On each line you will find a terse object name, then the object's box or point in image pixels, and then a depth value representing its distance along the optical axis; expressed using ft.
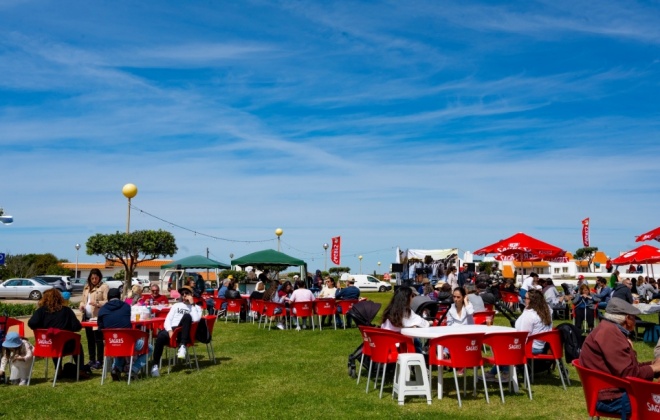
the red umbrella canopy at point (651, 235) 44.89
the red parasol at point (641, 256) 69.92
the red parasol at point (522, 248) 68.64
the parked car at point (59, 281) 125.49
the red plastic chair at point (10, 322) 31.71
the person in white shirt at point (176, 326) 33.22
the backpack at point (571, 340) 27.32
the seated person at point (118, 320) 31.50
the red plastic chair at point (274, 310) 54.60
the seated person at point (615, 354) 16.74
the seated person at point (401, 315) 28.55
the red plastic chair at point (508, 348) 26.02
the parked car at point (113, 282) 133.10
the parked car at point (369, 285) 153.48
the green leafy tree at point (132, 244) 124.88
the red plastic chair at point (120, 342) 29.81
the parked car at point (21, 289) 116.06
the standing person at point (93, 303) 35.24
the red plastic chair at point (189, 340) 33.32
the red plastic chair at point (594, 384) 16.61
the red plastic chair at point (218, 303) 61.82
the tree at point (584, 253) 268.27
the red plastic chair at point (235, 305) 60.07
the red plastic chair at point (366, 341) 27.76
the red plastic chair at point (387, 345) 27.04
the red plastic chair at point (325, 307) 52.60
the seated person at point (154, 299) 46.03
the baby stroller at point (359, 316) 31.42
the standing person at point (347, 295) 55.47
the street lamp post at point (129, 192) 86.28
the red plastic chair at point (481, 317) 39.01
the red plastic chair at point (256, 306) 57.06
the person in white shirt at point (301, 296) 53.42
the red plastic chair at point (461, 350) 25.09
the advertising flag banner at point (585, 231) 151.12
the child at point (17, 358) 30.71
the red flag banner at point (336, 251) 173.17
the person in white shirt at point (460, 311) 31.07
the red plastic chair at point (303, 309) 52.60
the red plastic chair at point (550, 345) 27.58
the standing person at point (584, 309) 49.60
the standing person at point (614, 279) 66.42
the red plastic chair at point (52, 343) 30.45
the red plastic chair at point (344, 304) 53.62
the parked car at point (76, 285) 141.49
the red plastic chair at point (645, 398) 14.48
